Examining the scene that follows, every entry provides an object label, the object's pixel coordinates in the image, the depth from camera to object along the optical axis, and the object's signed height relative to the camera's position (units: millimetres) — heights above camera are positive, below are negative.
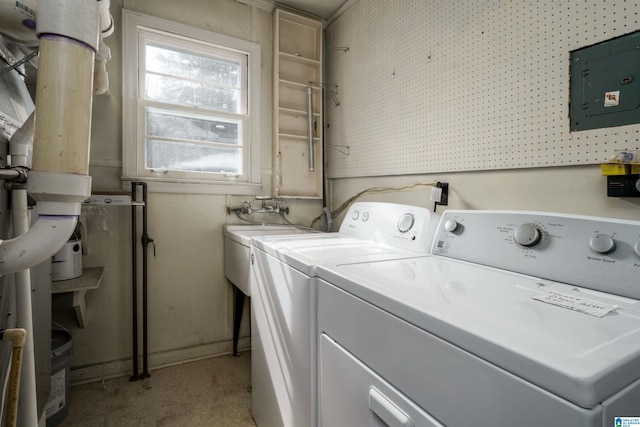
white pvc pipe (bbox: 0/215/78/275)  689 -86
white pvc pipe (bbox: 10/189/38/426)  901 -331
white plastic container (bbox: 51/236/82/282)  1644 -303
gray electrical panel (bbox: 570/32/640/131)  979 +436
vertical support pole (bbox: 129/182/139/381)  1975 -544
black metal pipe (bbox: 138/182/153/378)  1994 -507
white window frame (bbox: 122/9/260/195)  2012 +672
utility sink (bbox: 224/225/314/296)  1806 -249
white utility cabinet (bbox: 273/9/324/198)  2447 +865
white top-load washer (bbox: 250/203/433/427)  1015 -325
